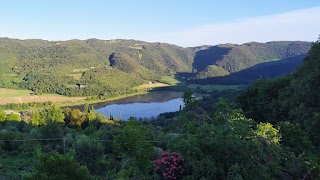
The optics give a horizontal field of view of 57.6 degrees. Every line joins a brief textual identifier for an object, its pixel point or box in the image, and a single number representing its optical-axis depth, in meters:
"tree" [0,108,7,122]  39.35
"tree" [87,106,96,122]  47.25
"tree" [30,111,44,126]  42.57
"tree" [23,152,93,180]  6.49
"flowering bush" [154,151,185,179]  6.94
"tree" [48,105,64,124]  42.99
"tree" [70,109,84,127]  45.47
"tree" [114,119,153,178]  7.24
